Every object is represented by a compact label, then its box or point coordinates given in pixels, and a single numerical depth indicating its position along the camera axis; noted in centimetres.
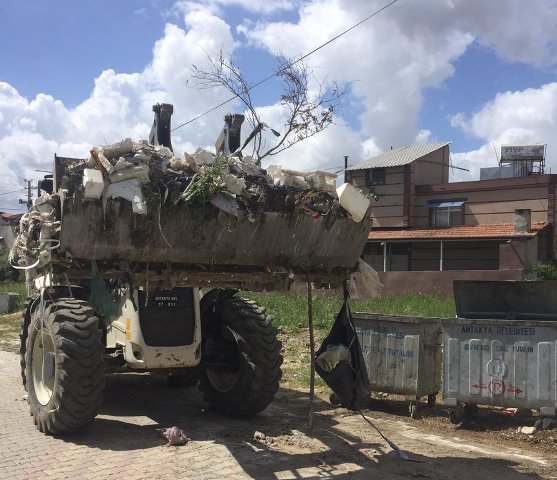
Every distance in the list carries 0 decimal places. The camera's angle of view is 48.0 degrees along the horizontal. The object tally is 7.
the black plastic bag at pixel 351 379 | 587
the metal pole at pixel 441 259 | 3006
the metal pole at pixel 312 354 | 588
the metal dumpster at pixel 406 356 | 819
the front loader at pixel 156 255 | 534
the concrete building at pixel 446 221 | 2803
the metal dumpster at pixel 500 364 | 736
